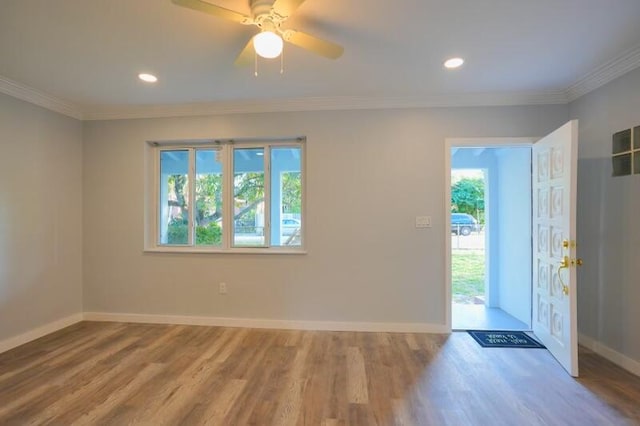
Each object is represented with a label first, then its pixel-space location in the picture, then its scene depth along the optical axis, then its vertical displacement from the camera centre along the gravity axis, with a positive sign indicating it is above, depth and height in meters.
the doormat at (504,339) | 3.01 -1.31
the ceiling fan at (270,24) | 1.60 +1.07
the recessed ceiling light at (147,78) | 2.79 +1.27
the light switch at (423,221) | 3.32 -0.09
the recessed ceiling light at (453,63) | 2.53 +1.27
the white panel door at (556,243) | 2.41 -0.27
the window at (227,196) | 3.65 +0.21
